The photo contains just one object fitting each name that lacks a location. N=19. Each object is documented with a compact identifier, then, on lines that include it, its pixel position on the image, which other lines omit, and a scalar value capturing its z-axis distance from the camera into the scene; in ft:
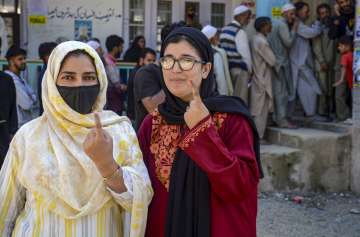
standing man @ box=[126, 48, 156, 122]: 17.95
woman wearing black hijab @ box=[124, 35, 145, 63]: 29.19
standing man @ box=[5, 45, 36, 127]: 20.02
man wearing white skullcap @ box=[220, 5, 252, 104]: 22.03
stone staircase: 20.68
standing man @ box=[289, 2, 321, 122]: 24.22
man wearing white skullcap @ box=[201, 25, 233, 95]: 21.12
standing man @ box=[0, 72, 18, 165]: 16.22
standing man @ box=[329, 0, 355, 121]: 23.03
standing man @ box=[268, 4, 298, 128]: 23.35
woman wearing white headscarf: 7.00
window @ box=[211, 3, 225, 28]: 32.55
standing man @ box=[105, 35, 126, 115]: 22.29
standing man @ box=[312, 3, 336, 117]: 24.57
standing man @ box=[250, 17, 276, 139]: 22.45
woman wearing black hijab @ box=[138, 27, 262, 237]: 6.47
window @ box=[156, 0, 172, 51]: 32.04
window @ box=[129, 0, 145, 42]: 31.58
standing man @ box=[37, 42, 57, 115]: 21.48
